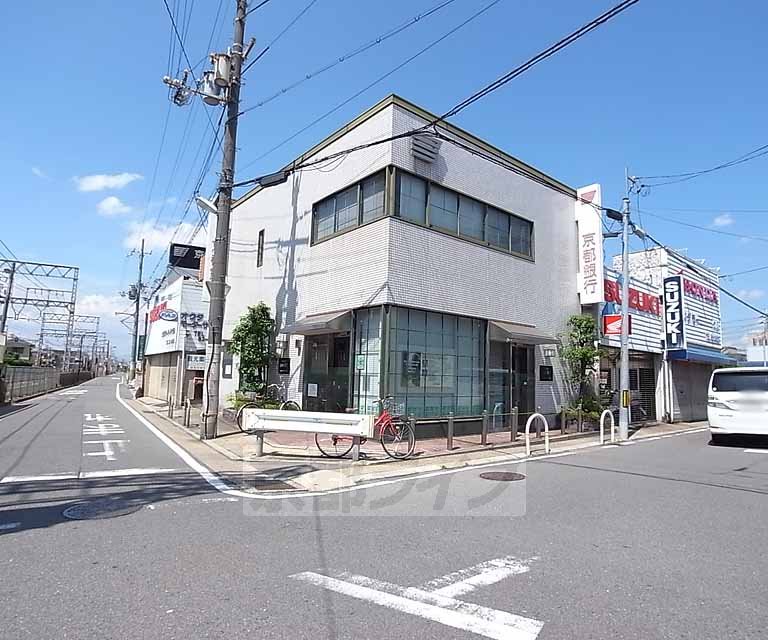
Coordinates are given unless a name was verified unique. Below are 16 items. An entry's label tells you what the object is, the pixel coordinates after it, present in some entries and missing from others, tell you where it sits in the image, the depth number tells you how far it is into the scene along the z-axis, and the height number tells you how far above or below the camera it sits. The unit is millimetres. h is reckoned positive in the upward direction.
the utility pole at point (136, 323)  47469 +4959
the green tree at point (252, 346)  18250 +1184
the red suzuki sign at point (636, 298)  20672 +3742
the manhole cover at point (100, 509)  6375 -1600
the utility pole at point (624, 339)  16234 +1580
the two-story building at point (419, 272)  13953 +3353
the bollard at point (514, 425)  13414 -921
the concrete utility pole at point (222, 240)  14578 +3856
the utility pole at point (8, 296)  35222 +5149
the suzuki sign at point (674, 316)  23391 +3252
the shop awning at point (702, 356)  23453 +1634
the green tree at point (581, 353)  18328 +1221
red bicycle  11289 -1194
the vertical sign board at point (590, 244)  19391 +5227
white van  13867 -225
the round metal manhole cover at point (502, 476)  9252 -1535
